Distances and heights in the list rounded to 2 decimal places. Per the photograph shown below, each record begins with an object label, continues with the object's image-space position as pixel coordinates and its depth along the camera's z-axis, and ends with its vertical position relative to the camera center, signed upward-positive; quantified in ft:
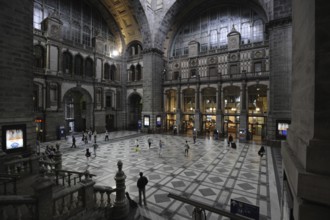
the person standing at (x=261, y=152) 44.93 -11.69
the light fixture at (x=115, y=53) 100.68 +34.01
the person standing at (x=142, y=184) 23.53 -10.70
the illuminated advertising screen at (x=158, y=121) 96.34 -7.39
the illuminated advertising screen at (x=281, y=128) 60.03 -7.23
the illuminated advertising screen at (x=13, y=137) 29.07 -5.24
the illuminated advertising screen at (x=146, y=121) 95.57 -7.28
